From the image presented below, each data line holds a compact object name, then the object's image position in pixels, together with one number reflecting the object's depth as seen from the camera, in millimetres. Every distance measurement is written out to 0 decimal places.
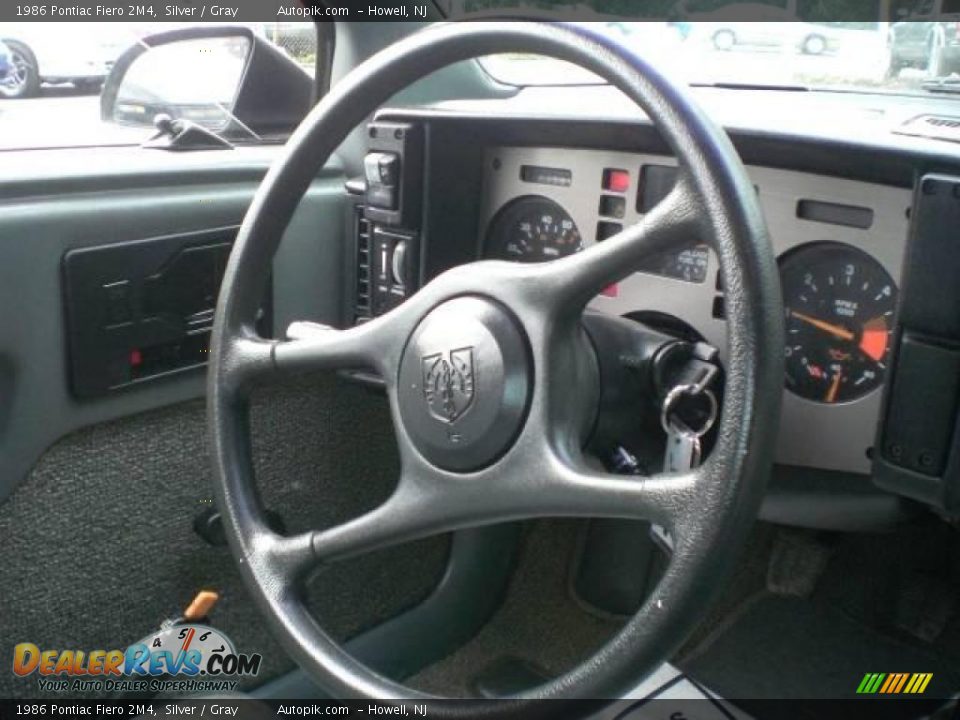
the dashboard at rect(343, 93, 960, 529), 1091
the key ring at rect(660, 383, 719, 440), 1022
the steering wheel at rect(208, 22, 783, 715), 847
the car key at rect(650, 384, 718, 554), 982
